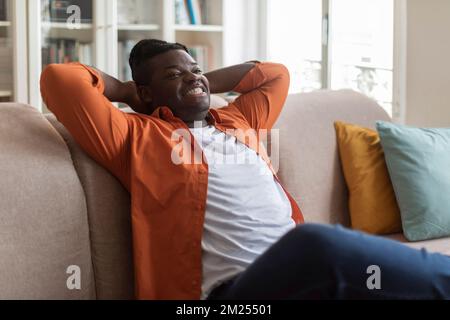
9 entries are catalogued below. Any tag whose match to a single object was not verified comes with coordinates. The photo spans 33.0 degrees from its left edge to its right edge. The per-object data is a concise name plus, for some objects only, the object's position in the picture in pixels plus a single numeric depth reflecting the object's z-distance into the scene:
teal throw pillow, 2.44
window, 3.94
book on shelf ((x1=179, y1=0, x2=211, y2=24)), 4.44
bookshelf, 3.88
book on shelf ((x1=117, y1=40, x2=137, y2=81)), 4.22
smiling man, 1.58
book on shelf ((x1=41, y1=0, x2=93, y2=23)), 3.94
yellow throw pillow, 2.51
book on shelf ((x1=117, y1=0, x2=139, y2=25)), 4.24
